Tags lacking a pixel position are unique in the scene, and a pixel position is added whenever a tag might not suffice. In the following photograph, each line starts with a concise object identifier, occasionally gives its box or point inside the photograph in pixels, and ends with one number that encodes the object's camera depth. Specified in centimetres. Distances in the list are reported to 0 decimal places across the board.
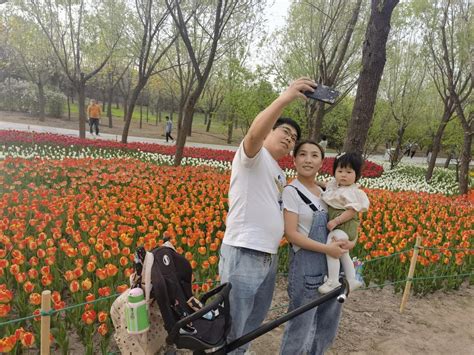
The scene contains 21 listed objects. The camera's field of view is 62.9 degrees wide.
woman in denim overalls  212
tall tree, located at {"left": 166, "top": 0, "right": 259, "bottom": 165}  809
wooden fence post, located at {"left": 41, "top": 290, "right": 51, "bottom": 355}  192
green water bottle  173
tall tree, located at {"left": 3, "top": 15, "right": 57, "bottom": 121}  1783
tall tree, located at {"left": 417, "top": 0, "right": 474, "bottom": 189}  1117
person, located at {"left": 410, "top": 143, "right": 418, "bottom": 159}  3494
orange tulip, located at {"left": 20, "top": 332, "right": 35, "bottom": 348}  215
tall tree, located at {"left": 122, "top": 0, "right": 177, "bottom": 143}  1189
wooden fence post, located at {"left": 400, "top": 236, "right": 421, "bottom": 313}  397
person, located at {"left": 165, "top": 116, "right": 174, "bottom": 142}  2137
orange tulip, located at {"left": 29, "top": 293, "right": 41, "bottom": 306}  248
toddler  216
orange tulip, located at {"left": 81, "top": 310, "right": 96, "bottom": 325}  246
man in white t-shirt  195
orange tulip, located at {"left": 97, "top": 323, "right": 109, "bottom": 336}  243
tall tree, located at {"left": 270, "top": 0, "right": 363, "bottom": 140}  1034
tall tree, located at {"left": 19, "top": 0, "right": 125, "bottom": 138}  1223
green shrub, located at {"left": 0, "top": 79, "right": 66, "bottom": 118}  2669
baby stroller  172
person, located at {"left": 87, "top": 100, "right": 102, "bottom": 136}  1755
